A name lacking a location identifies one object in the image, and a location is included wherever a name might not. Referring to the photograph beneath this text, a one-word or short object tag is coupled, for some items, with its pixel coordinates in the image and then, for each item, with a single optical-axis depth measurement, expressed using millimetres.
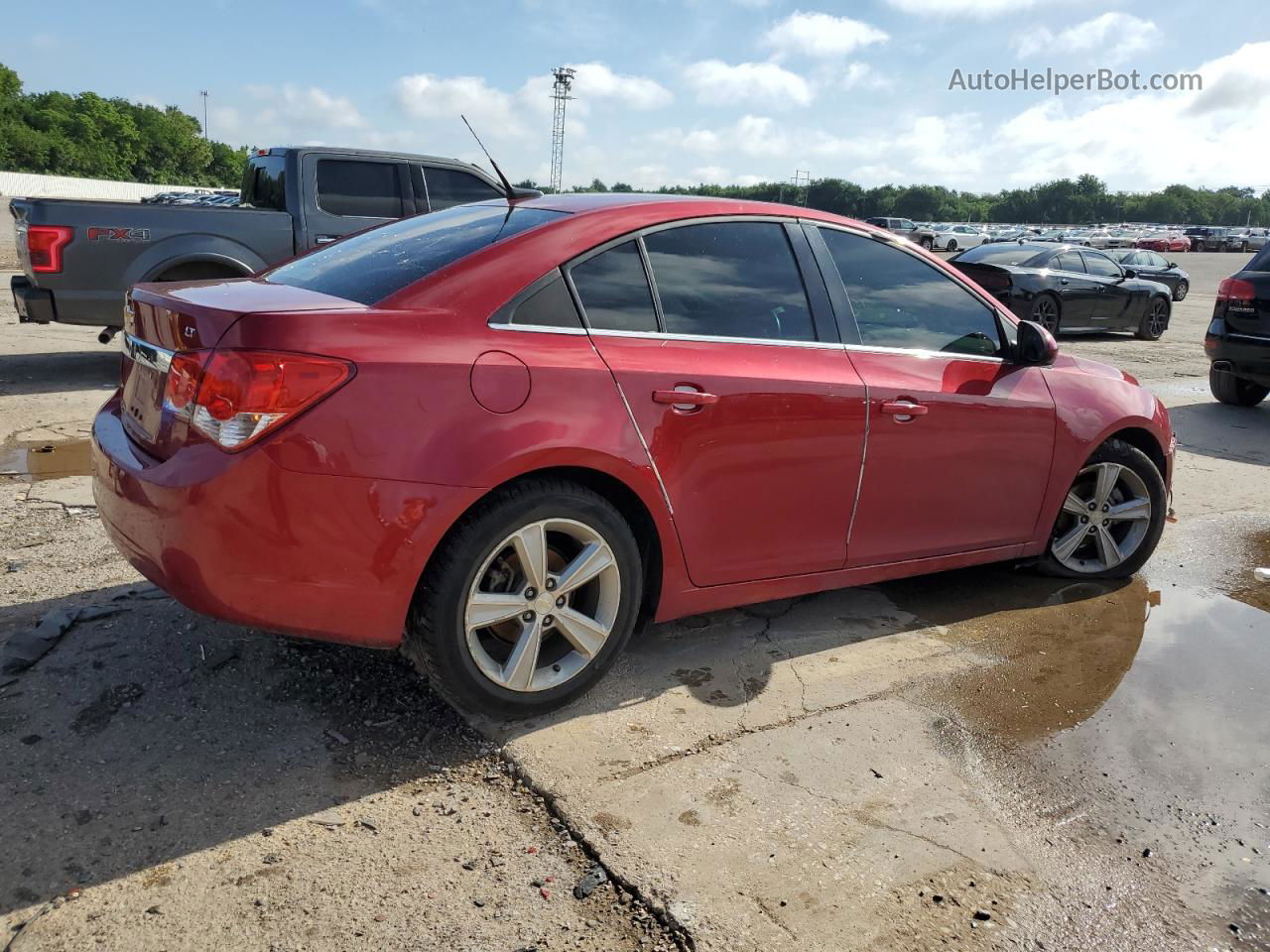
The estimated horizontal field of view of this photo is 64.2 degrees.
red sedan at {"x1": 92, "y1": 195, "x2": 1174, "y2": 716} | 2693
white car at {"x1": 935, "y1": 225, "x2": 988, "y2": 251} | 53094
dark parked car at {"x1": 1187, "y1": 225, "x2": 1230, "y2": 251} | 67188
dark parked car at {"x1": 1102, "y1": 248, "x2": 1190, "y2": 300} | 26281
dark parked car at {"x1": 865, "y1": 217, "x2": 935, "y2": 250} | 42031
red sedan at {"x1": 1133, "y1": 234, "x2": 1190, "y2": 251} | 58781
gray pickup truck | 7535
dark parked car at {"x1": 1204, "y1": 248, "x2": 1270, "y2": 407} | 8883
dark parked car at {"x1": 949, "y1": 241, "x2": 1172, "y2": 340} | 15016
